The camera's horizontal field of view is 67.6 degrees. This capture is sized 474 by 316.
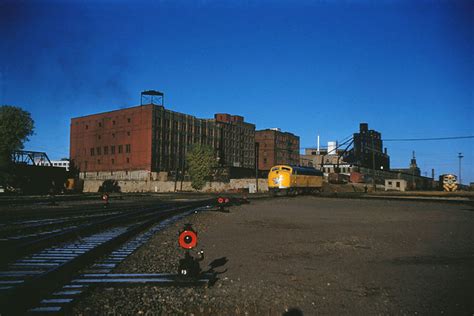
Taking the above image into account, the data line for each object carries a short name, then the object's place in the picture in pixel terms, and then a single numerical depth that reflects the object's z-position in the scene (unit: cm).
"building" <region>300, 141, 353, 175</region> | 12594
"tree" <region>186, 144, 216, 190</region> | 7206
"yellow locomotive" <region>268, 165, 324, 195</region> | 4078
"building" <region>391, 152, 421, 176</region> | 16490
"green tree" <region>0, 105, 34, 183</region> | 4981
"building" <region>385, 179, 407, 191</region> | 7621
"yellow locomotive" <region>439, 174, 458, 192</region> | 5872
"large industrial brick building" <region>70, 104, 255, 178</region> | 7925
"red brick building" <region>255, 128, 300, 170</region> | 12050
